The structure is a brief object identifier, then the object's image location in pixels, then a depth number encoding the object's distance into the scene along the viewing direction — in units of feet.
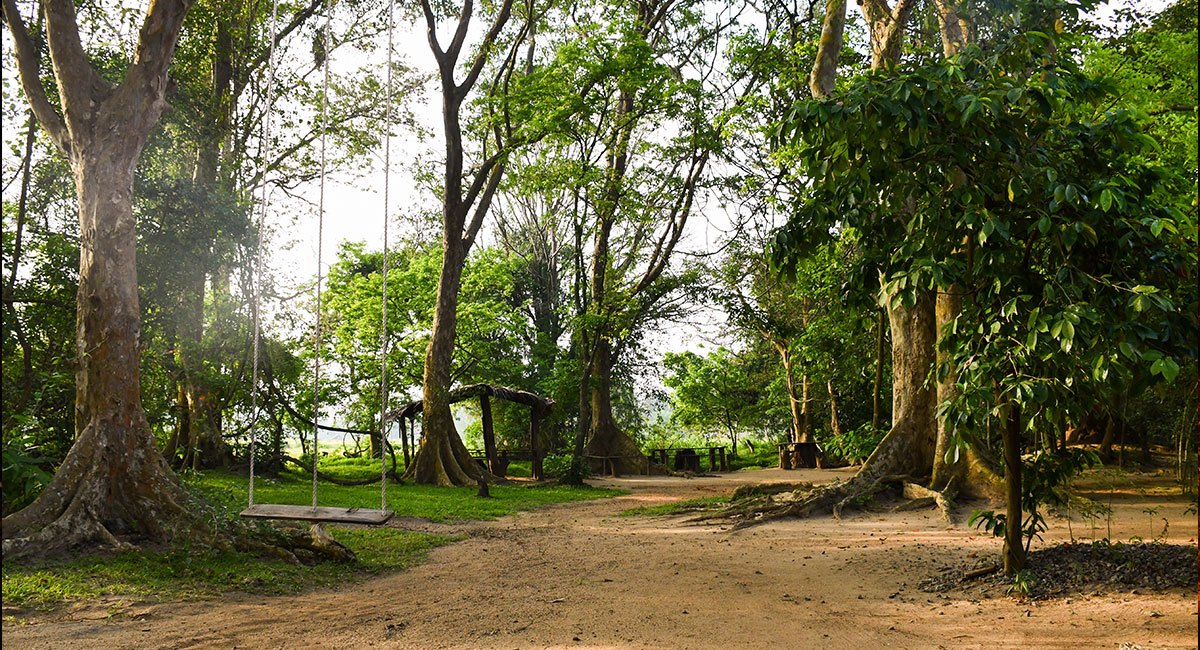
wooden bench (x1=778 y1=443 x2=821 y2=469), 62.23
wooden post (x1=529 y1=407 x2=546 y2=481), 54.85
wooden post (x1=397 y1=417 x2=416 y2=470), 52.03
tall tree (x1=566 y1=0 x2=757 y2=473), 43.50
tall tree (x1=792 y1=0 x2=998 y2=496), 31.14
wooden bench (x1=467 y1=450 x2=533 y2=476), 55.08
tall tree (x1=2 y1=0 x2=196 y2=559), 20.99
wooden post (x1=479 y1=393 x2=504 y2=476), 52.21
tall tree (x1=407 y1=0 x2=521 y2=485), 43.80
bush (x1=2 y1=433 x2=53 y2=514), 16.46
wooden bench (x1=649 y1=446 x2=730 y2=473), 65.26
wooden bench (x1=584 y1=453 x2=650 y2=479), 59.93
